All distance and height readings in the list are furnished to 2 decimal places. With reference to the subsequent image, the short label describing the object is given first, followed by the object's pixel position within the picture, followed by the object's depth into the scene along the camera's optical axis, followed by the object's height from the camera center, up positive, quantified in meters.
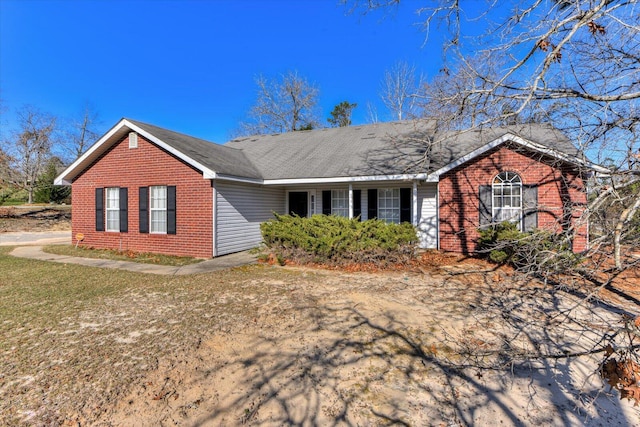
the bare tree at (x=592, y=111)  2.60 +1.39
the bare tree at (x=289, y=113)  32.00 +9.66
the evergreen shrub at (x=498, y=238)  8.52 -0.78
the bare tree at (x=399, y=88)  24.56 +9.34
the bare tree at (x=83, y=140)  40.97 +8.91
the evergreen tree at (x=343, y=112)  31.36 +9.36
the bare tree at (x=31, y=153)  30.75 +5.65
